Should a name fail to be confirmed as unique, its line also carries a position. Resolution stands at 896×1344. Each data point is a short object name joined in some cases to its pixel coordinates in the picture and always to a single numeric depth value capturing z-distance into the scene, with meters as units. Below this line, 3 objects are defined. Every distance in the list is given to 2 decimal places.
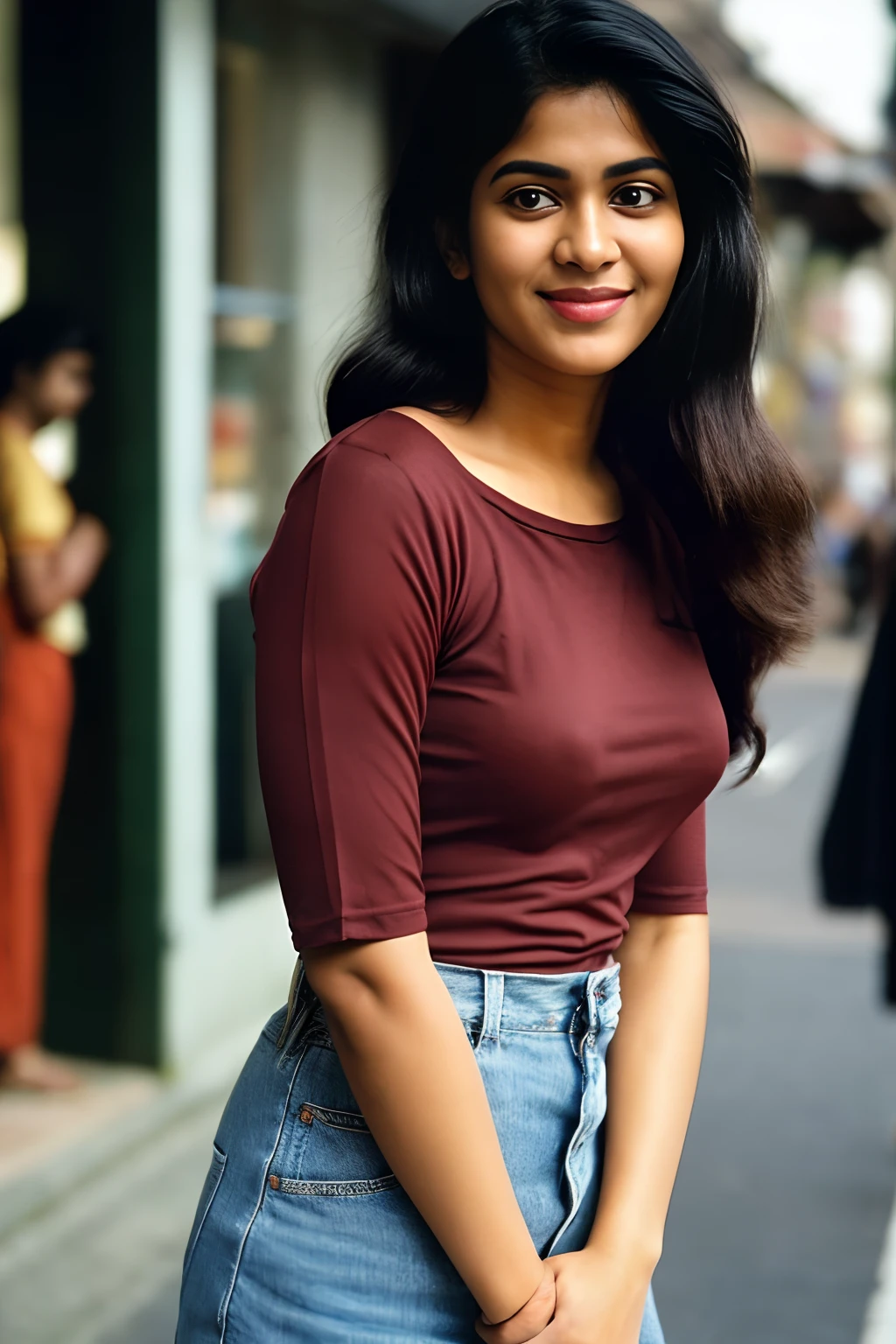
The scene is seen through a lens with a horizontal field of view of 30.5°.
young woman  1.27
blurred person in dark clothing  4.43
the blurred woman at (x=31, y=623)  4.04
